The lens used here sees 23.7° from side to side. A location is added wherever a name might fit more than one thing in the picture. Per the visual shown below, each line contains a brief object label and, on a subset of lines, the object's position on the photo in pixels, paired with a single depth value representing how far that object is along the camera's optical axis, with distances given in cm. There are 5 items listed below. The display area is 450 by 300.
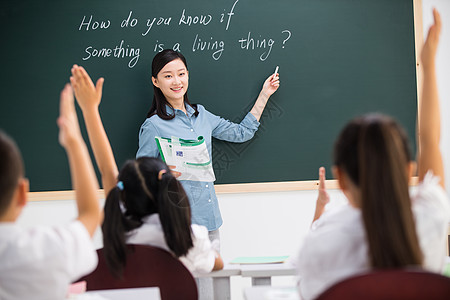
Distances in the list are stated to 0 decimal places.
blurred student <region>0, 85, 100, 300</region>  231
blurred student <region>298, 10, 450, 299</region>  241
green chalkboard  489
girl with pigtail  370
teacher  472
